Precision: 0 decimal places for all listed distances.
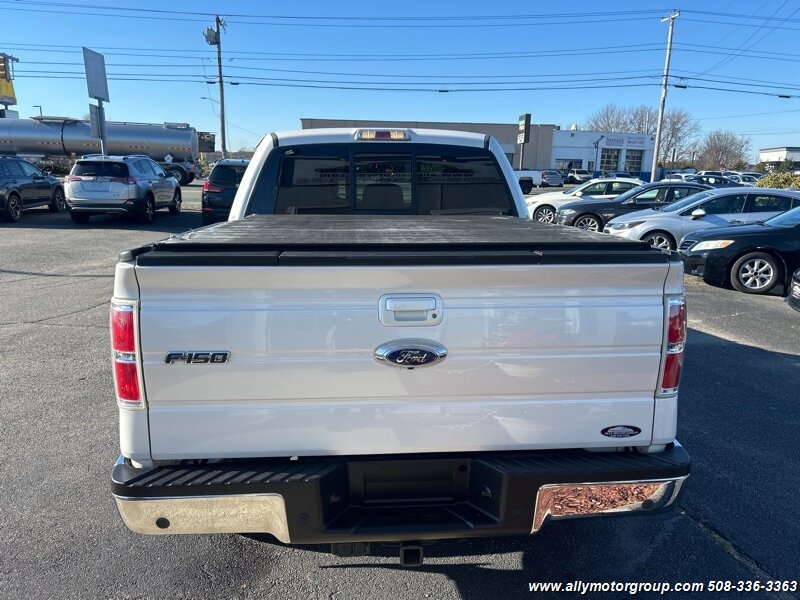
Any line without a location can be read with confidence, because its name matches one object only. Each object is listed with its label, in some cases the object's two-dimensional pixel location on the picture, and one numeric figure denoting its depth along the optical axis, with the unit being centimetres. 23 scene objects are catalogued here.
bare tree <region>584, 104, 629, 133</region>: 10250
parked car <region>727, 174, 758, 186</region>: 4021
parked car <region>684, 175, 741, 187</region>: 2906
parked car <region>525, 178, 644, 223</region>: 1764
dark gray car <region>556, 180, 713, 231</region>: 1516
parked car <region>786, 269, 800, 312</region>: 748
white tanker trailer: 3719
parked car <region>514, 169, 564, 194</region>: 4534
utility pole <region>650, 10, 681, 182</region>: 3697
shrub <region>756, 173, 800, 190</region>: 2424
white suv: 1542
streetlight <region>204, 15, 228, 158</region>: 4466
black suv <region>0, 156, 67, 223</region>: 1612
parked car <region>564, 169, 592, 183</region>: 5409
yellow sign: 5415
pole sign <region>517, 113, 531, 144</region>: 2097
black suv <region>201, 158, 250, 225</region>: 1441
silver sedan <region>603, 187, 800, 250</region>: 1162
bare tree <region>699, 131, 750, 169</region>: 10112
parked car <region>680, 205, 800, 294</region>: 905
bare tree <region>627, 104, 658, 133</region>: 9838
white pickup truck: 200
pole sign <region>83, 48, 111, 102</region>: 2305
